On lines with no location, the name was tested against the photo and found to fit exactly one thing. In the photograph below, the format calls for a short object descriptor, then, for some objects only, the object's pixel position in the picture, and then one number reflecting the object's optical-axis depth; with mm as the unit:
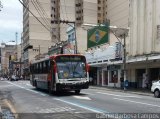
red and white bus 13426
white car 13816
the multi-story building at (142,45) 18022
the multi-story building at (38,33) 60964
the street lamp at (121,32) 19176
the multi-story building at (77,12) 62855
